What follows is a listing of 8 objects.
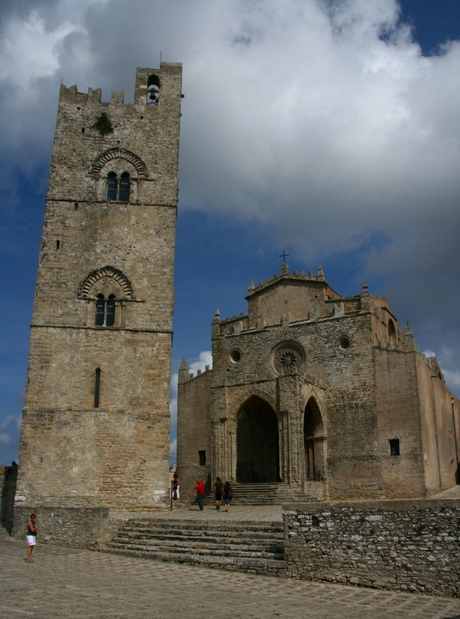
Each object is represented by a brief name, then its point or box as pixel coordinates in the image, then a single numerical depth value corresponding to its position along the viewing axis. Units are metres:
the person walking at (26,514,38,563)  13.00
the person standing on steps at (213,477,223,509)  21.71
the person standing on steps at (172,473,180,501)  24.36
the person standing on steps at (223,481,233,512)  21.48
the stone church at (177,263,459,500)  26.92
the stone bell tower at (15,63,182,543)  18.67
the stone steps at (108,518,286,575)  12.06
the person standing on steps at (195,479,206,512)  20.28
